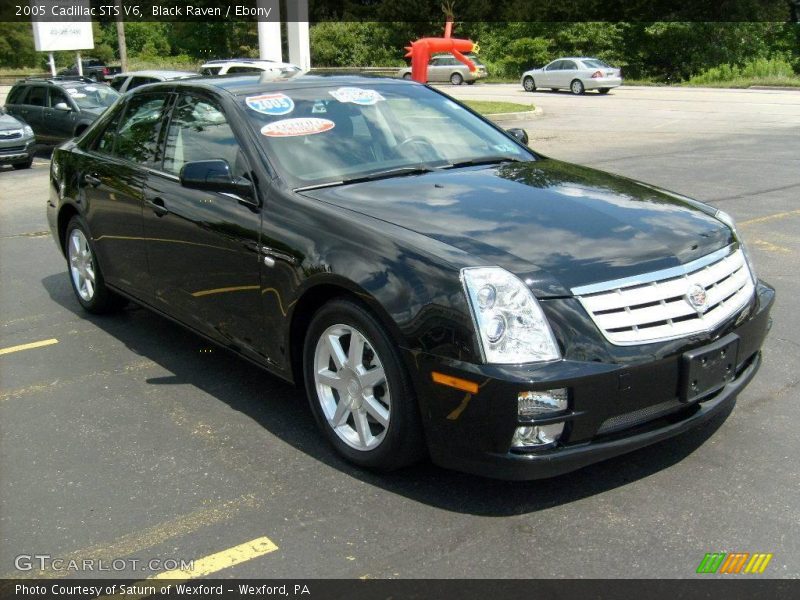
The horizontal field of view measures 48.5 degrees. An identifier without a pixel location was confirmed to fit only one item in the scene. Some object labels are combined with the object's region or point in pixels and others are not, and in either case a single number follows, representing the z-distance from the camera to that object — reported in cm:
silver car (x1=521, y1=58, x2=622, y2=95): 3544
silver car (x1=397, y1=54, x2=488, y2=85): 4428
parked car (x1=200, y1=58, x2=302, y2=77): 1943
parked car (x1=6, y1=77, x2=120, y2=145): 1720
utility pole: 3521
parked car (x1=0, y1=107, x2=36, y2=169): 1552
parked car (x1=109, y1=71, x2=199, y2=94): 1762
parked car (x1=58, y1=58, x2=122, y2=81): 4464
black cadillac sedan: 332
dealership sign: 3072
